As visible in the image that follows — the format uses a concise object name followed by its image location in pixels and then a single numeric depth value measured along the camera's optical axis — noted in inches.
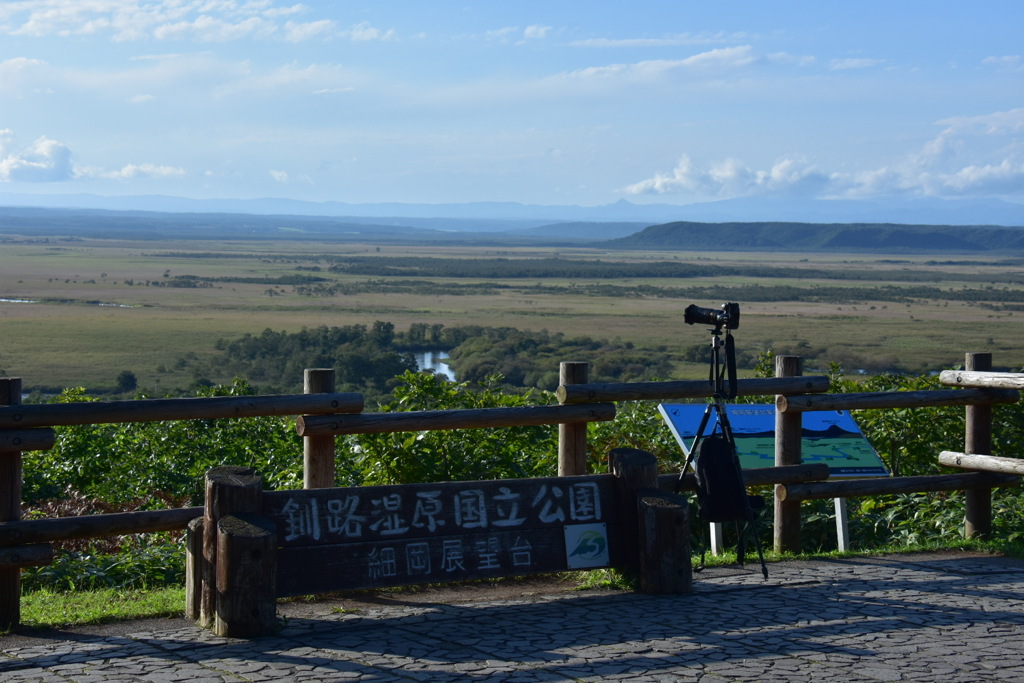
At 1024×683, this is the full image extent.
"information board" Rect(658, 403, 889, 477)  322.0
